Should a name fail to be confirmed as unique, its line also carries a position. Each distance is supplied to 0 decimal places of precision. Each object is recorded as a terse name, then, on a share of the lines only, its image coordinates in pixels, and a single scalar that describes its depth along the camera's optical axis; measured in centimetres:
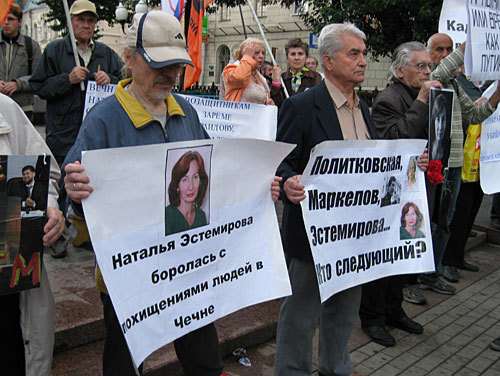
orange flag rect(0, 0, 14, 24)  384
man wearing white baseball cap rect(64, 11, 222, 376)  199
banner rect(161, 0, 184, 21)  587
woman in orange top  518
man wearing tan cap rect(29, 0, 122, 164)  423
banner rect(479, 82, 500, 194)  454
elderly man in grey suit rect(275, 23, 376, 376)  269
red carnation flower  321
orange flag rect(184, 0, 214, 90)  572
